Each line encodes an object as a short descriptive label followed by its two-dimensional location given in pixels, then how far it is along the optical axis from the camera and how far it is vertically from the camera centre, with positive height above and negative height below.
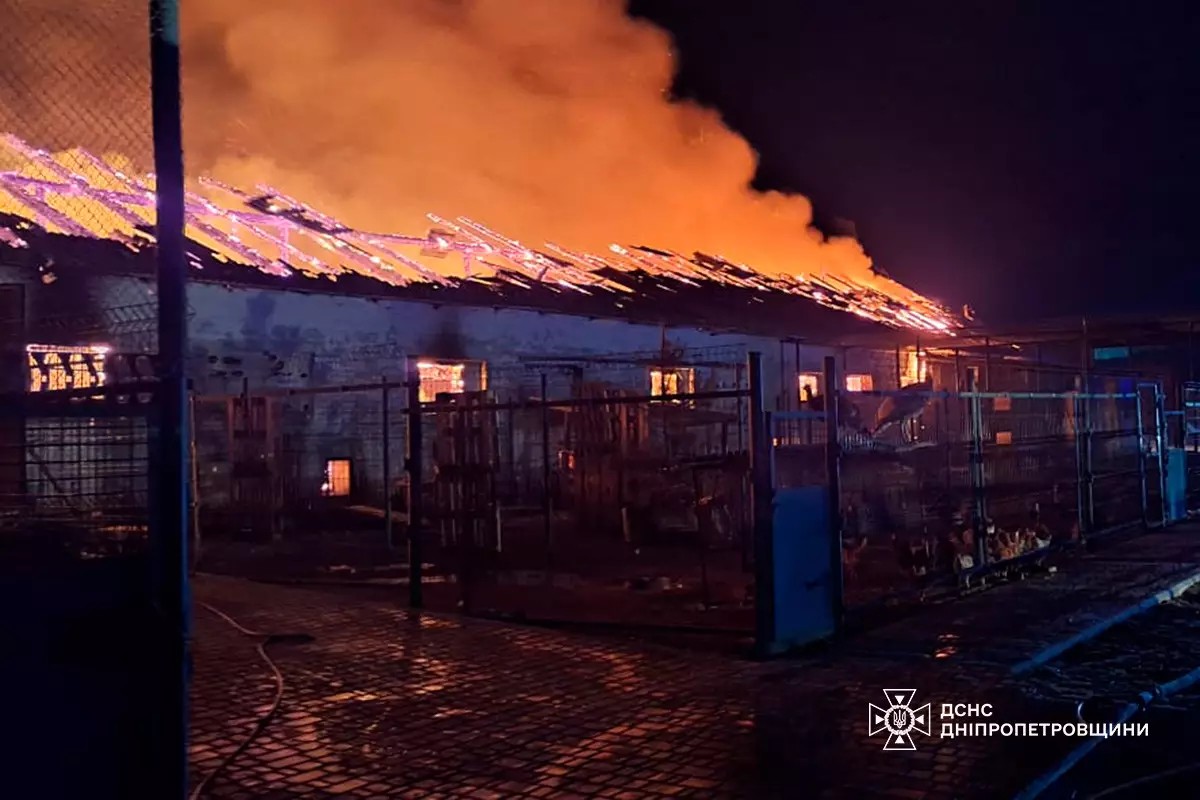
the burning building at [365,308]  15.43 +2.55
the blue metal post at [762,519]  7.48 -0.67
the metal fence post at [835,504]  8.01 -0.61
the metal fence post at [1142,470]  13.49 -0.68
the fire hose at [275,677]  5.13 -1.66
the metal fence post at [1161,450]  13.96 -0.43
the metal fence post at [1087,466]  12.22 -0.55
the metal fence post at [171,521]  3.43 -0.26
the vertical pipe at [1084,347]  21.02 +1.56
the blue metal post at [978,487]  10.12 -0.64
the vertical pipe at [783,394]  20.23 +0.70
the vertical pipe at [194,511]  12.84 -0.87
